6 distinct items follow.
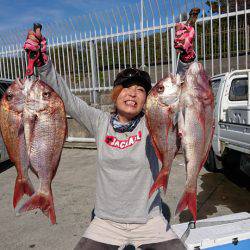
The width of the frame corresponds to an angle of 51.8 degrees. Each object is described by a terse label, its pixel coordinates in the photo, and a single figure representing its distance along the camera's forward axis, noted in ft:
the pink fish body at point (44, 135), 5.18
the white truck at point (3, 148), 15.58
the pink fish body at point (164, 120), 5.03
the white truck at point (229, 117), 14.13
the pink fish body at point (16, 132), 5.19
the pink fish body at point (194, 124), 4.95
